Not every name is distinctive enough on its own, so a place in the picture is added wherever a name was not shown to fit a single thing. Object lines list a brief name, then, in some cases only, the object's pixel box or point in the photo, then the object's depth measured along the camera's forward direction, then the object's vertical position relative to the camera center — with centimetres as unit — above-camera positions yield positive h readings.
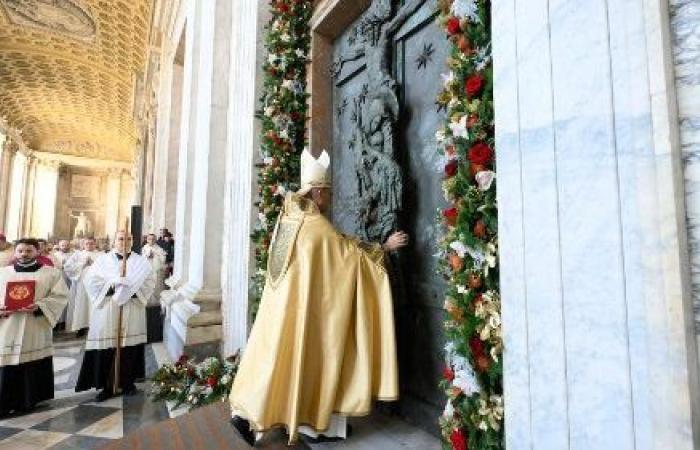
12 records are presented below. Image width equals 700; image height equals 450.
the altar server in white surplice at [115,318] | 495 -74
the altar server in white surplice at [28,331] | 448 -81
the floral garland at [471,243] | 168 +6
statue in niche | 3286 +229
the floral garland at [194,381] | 402 -123
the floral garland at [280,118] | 427 +137
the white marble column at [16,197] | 2673 +370
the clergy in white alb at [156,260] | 865 -9
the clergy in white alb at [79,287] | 810 -65
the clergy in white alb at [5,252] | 511 +3
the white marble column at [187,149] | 645 +164
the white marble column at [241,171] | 452 +94
